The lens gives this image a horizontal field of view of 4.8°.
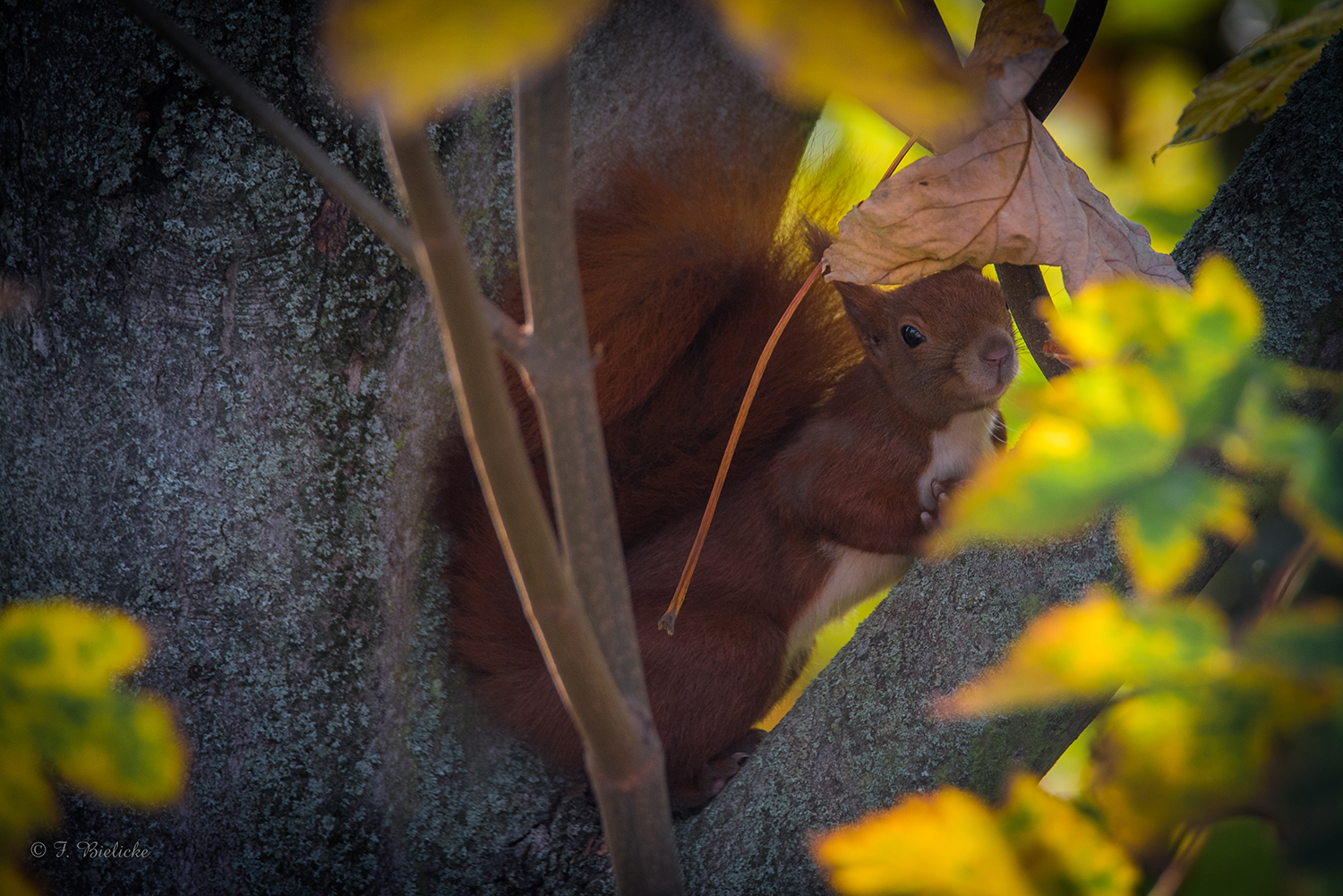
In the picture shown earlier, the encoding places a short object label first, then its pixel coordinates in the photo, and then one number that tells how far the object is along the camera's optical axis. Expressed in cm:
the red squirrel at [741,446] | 488
